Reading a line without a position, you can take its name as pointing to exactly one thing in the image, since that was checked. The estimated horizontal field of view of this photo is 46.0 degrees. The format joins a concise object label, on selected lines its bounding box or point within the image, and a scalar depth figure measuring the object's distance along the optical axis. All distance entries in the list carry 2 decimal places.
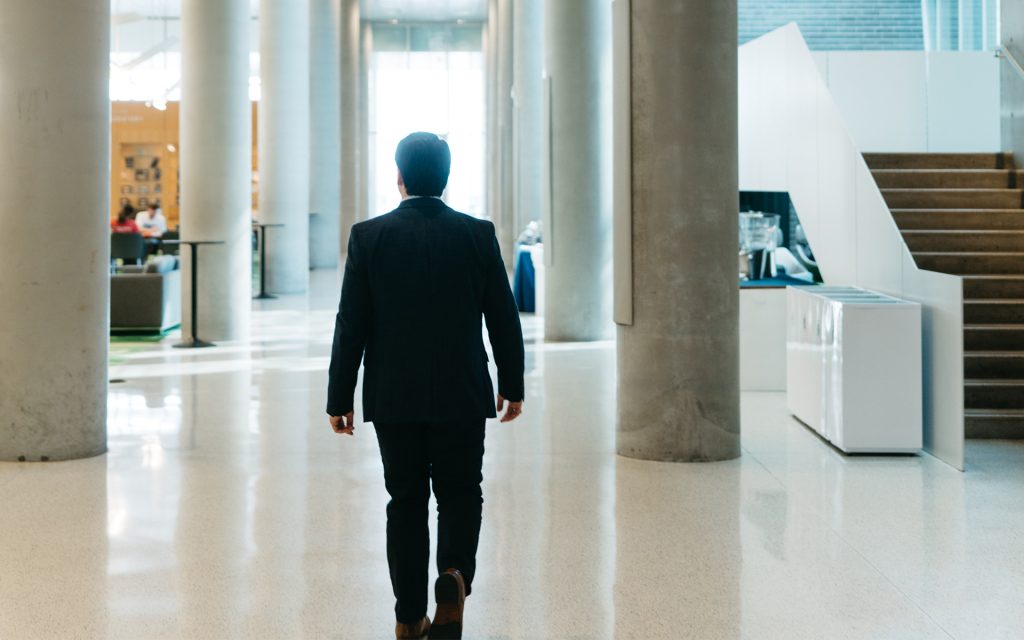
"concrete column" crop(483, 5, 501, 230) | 34.03
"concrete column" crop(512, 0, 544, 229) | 23.19
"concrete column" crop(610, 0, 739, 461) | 6.57
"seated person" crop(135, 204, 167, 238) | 23.91
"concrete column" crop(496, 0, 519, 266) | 27.56
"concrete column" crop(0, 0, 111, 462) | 6.50
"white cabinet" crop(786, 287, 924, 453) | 6.74
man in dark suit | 3.46
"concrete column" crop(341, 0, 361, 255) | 36.50
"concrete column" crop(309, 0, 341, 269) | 28.59
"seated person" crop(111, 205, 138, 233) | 22.81
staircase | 7.71
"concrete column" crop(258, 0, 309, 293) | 19.72
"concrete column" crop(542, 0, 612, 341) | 12.80
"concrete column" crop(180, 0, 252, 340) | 12.68
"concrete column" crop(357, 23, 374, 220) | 41.31
